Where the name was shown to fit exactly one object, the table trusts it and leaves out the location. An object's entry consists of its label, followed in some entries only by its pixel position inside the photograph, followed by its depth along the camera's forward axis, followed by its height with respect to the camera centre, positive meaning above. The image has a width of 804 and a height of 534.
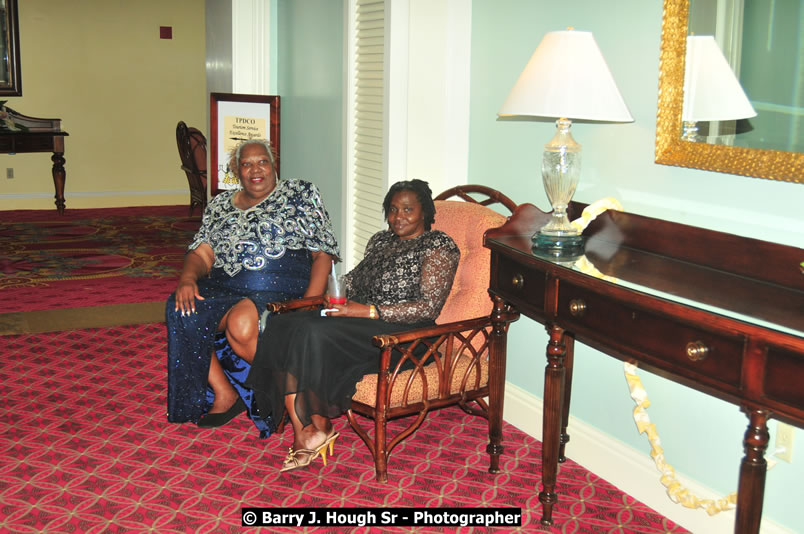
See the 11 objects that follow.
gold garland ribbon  2.85 -1.11
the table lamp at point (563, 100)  2.88 +0.03
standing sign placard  5.30 -0.12
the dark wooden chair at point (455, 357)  3.32 -0.97
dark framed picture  9.57 +0.52
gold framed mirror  2.72 -0.05
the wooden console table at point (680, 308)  2.11 -0.54
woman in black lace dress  3.37 -0.86
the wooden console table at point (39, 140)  8.96 -0.42
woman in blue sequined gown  3.86 -0.78
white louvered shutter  4.46 -0.07
